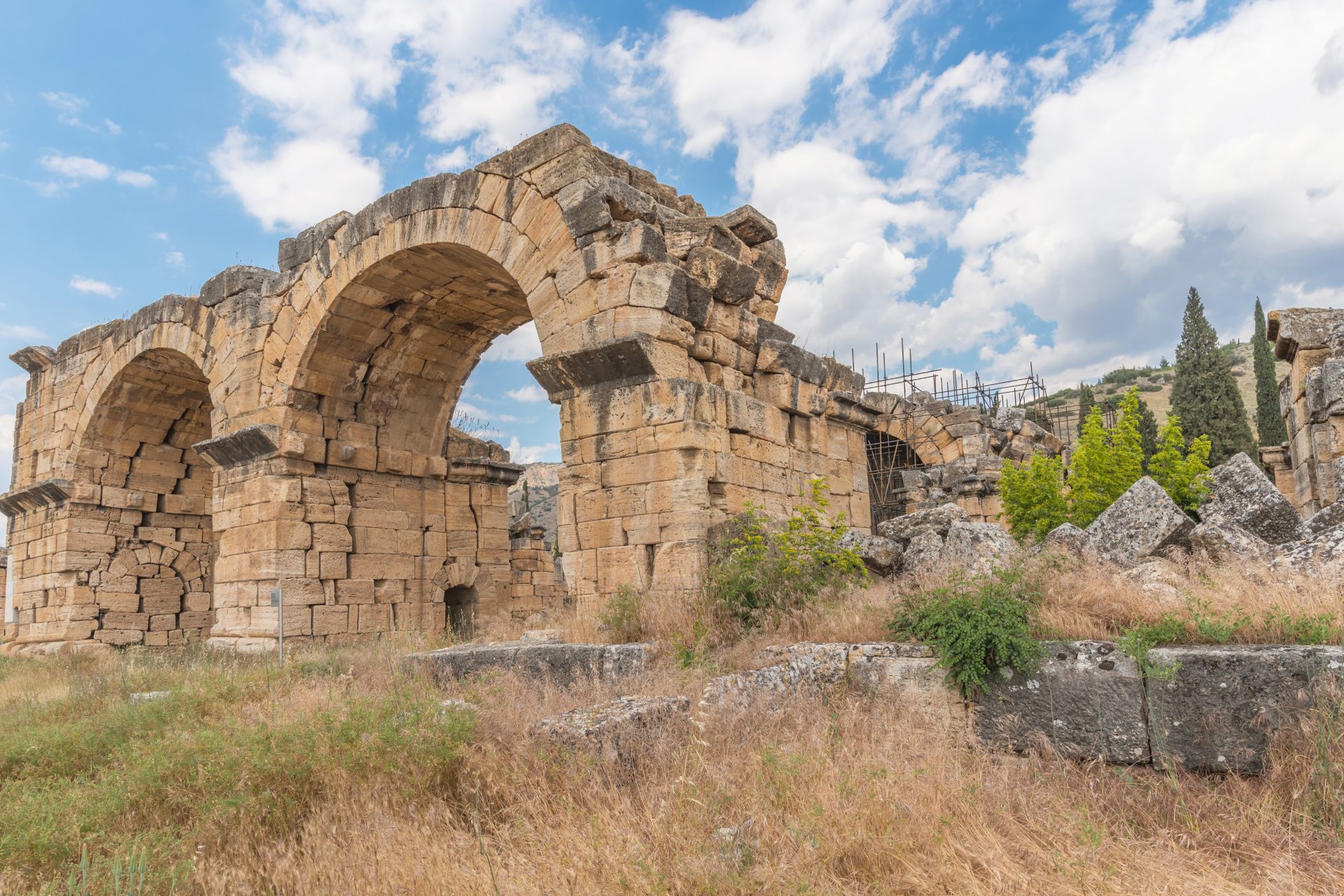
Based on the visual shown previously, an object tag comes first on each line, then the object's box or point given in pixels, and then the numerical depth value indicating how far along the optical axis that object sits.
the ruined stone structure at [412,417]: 7.23
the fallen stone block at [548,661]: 5.70
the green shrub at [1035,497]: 8.63
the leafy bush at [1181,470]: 7.29
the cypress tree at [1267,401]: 26.05
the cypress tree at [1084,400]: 29.66
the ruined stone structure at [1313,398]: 6.95
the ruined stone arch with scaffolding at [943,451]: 17.94
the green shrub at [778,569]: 6.00
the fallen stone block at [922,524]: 6.65
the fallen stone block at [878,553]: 6.46
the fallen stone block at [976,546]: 5.29
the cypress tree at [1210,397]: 26.08
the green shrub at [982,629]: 4.02
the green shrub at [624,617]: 6.27
